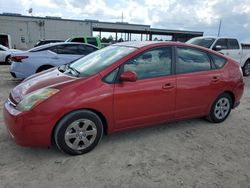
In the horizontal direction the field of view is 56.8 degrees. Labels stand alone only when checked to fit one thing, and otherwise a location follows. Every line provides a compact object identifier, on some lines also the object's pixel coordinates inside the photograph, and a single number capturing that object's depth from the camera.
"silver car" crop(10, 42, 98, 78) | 7.14
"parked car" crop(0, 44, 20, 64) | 13.35
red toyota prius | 2.90
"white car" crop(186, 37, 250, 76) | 9.69
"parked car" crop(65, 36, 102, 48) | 14.49
